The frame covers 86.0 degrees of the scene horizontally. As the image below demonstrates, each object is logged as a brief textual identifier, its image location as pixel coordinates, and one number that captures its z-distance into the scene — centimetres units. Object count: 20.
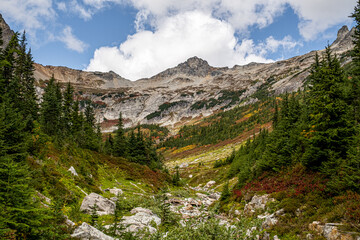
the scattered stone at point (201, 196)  3918
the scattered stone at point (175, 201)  2764
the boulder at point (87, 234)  789
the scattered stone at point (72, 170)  2259
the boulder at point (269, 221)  1449
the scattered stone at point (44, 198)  1234
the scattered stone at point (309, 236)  1124
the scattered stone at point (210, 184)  6290
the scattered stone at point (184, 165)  10908
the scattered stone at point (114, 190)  2470
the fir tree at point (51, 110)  4147
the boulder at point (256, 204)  1942
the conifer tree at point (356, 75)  2216
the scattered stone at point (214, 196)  4097
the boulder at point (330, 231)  966
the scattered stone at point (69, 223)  872
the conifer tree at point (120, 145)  5597
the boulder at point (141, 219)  1316
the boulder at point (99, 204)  1503
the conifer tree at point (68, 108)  5197
